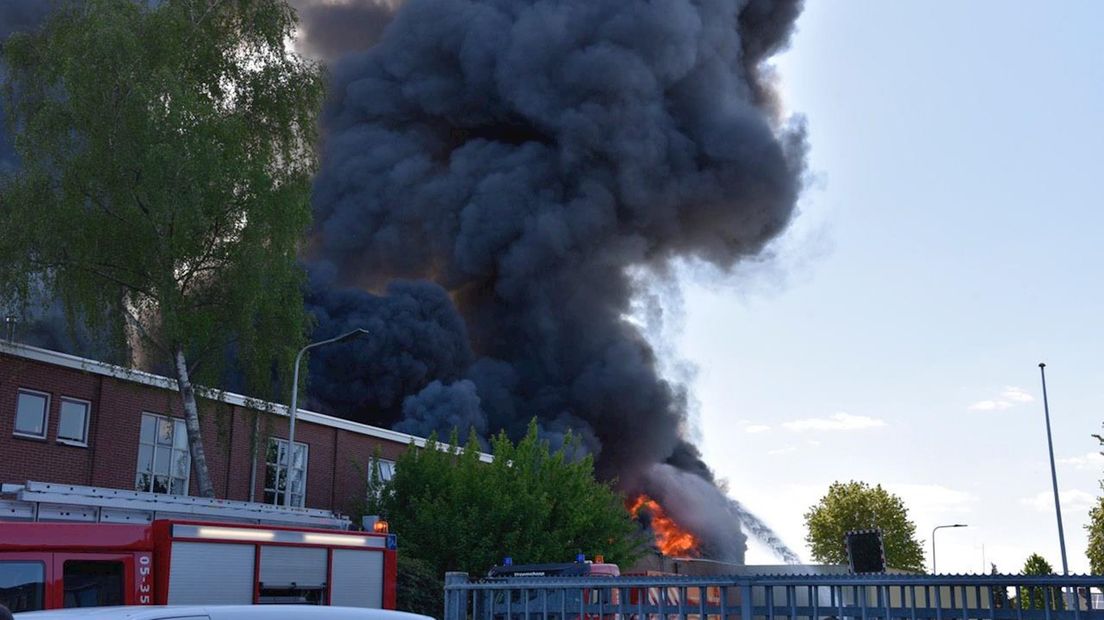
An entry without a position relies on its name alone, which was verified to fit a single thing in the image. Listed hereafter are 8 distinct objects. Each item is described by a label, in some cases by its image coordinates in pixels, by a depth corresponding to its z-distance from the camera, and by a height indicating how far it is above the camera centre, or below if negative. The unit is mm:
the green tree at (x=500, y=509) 26250 +2560
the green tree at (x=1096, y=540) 42719 +3001
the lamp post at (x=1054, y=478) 34031 +4156
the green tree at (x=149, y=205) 21375 +7474
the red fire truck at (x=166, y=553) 9867 +632
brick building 22688 +3906
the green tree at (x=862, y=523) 71062 +5932
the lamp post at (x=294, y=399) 24125 +4550
